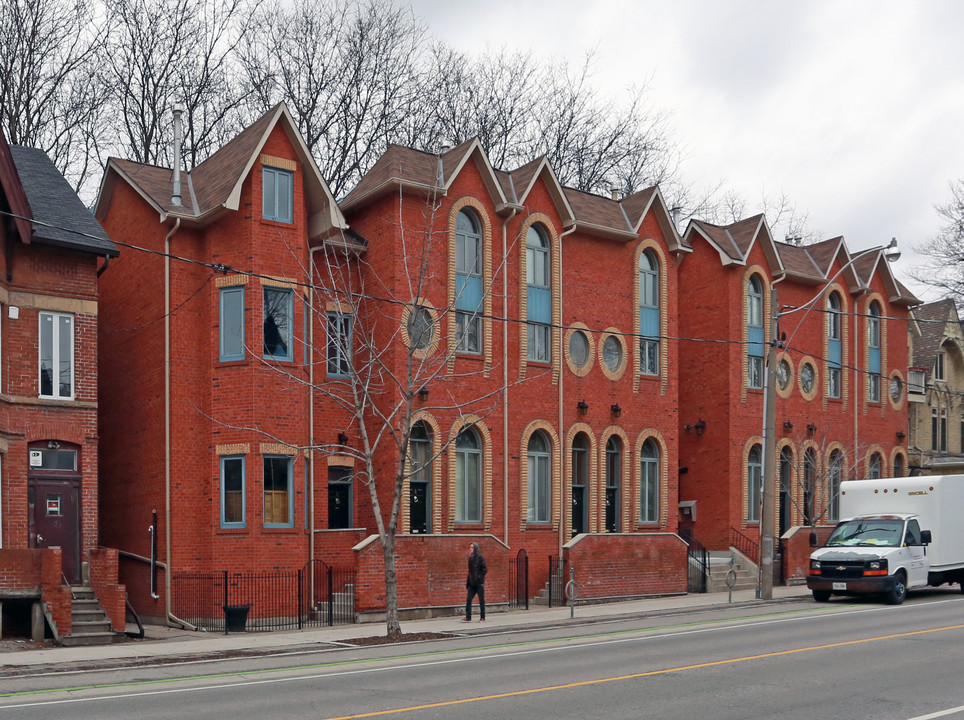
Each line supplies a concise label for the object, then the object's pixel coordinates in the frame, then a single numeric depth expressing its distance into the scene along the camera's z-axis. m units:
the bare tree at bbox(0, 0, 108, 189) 36.22
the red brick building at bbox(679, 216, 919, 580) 35.09
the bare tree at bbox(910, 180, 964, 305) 46.12
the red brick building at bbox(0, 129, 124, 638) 22.69
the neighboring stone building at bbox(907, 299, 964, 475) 44.41
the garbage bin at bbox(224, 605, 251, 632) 22.34
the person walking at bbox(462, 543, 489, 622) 22.89
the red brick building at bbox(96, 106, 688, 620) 25.11
